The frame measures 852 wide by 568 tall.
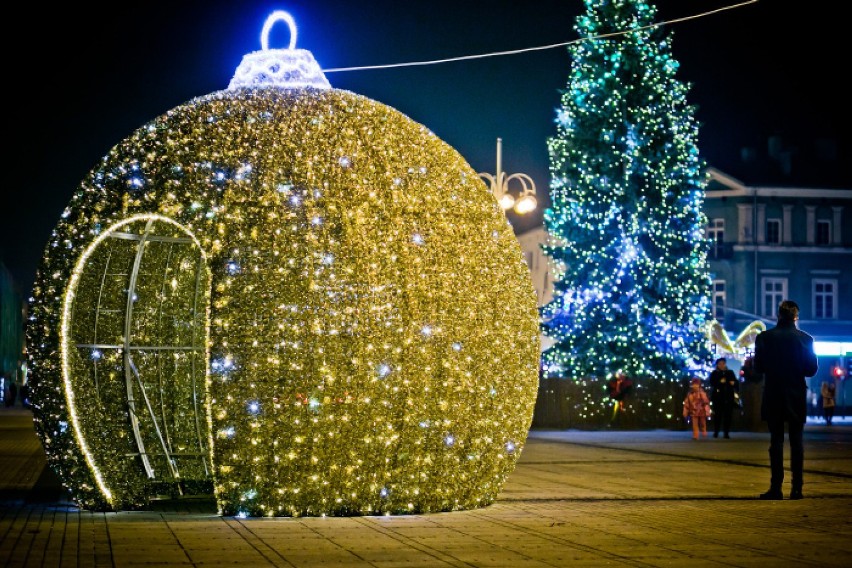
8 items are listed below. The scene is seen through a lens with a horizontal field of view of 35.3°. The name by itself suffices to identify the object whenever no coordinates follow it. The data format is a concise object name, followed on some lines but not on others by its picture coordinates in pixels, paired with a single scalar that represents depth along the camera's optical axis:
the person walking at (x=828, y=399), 45.94
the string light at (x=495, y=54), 19.41
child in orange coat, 33.41
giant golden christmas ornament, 11.83
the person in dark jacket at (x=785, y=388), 14.69
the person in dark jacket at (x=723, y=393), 33.53
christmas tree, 39.22
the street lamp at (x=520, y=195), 30.61
